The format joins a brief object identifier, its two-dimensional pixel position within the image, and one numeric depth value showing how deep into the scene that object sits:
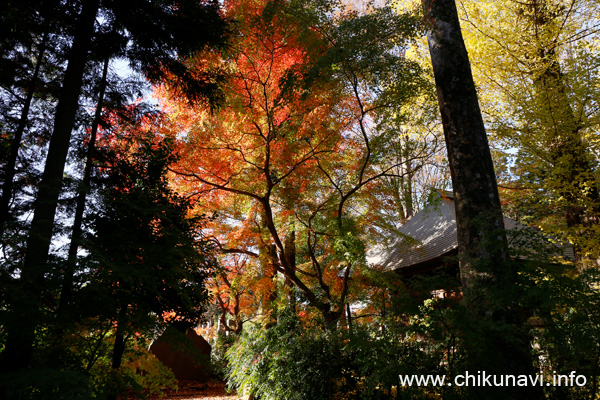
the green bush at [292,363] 5.52
